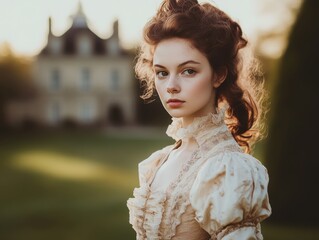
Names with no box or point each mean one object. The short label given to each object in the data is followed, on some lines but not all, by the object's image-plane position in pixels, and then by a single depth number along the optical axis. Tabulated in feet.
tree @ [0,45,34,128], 94.32
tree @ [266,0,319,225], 21.06
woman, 5.98
